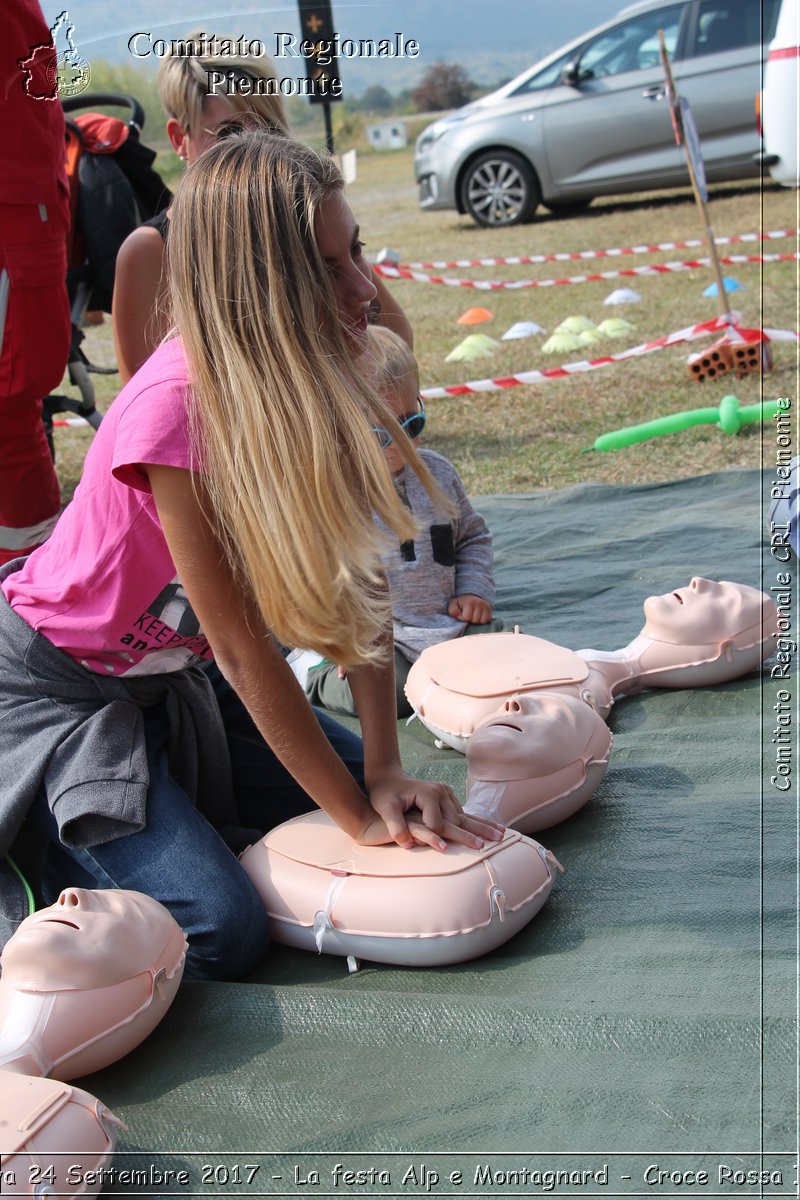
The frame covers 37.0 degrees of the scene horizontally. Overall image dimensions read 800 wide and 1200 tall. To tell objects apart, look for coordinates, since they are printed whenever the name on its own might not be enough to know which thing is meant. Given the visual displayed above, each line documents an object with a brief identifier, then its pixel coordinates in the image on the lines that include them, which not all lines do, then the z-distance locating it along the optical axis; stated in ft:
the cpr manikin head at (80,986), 4.54
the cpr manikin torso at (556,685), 6.07
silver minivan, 28.37
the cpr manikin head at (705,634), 7.69
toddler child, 8.05
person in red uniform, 8.41
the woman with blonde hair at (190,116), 8.16
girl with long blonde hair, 4.64
